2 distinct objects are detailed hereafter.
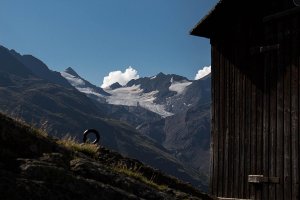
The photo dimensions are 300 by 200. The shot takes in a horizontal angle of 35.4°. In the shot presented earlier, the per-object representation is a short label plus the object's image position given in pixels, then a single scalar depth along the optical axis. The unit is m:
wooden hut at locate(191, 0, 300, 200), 11.44
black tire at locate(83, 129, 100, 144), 11.41
